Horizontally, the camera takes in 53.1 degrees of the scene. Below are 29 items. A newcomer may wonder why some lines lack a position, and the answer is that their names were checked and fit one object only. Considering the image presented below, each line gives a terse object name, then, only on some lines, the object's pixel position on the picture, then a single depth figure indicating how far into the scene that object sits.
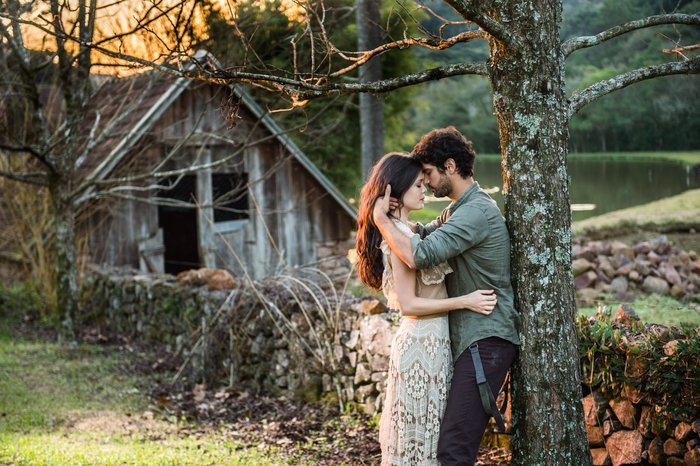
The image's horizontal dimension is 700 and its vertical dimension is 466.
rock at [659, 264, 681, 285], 11.72
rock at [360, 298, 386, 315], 7.00
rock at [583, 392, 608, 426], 4.83
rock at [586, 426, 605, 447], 4.82
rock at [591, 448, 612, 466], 4.79
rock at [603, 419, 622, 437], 4.75
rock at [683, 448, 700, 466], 4.19
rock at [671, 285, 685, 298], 10.99
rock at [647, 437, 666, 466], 4.44
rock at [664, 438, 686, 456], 4.33
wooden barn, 12.34
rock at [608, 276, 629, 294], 11.46
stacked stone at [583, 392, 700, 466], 4.30
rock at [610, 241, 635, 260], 12.78
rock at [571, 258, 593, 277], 11.80
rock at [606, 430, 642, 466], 4.60
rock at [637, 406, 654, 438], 4.53
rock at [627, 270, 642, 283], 11.95
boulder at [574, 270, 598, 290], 11.69
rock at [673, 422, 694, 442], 4.27
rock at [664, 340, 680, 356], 4.39
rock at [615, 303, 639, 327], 5.09
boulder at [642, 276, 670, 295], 11.41
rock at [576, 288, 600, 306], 10.23
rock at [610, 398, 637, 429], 4.66
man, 3.78
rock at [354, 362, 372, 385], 6.79
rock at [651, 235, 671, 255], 13.21
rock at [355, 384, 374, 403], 6.75
